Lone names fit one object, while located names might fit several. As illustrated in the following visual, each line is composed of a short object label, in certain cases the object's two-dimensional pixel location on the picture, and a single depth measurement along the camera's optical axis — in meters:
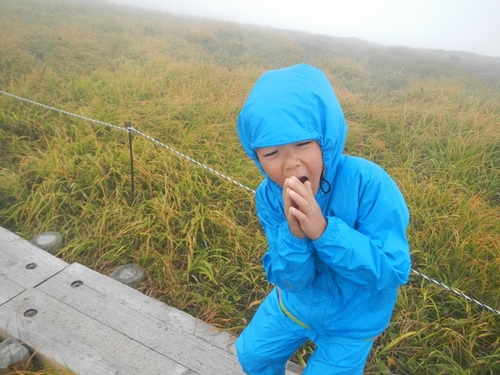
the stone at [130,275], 2.20
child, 0.89
